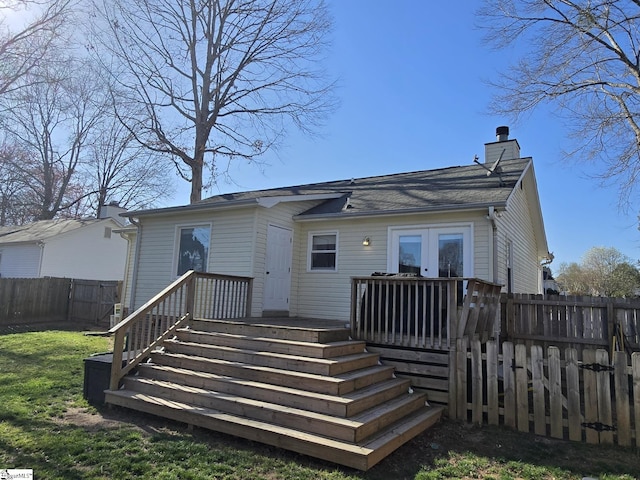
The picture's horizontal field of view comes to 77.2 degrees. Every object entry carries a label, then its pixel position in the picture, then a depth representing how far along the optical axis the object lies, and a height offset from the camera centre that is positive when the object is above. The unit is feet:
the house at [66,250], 63.16 +5.56
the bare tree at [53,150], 81.61 +28.55
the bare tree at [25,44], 38.70 +23.18
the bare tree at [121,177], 94.63 +26.55
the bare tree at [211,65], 53.26 +30.38
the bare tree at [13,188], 79.15 +21.35
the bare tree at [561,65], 38.14 +23.52
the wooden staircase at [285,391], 13.24 -4.09
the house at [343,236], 26.96 +4.34
